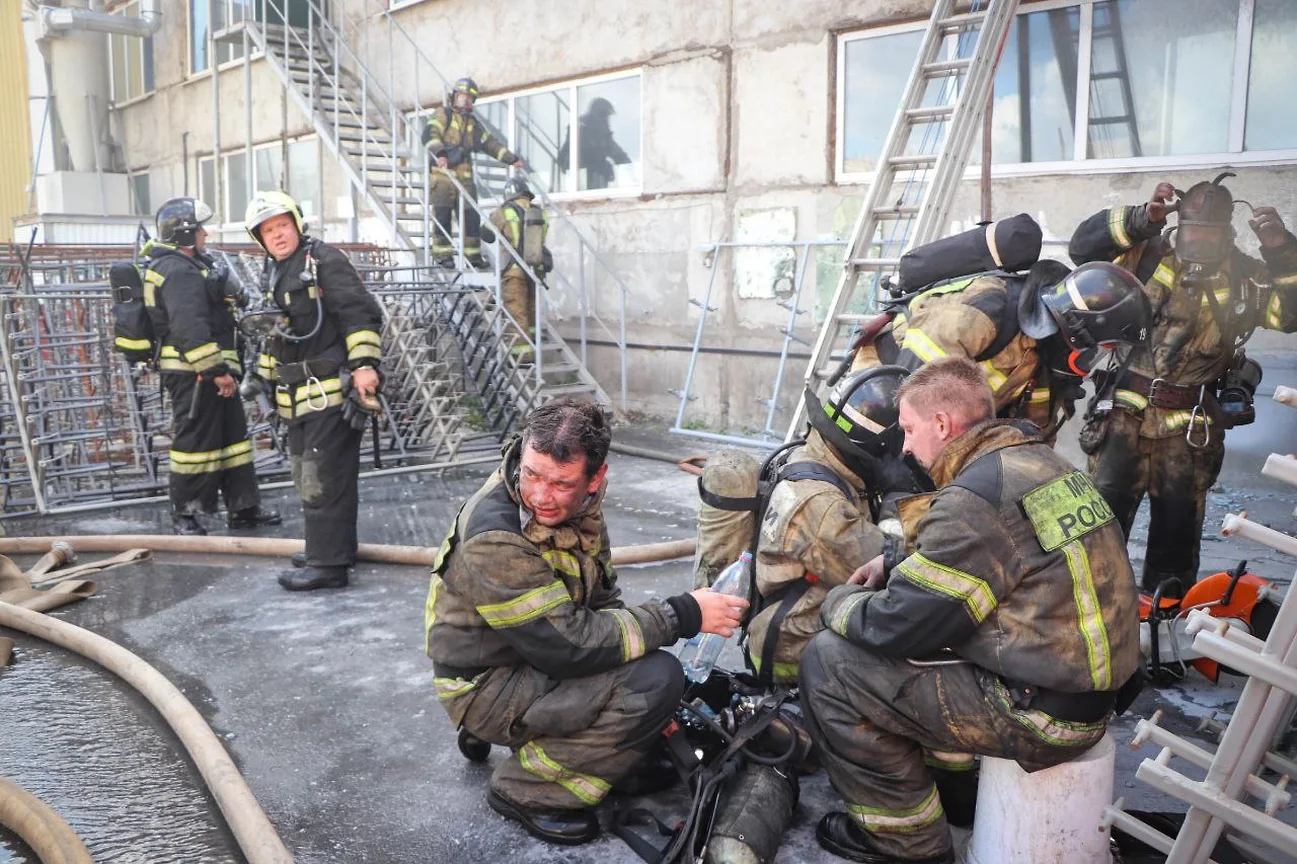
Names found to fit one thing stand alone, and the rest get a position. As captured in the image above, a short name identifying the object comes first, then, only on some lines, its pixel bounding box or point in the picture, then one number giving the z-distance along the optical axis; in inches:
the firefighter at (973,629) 100.7
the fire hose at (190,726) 108.6
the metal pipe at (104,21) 664.4
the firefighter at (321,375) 211.0
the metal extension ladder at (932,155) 242.8
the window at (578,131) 422.0
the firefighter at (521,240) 403.2
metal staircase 369.7
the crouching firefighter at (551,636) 113.3
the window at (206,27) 624.7
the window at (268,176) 592.1
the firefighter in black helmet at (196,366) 240.1
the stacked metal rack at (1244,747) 83.4
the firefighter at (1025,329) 140.9
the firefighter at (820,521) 125.4
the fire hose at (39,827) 106.3
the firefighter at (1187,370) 185.9
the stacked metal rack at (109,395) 276.8
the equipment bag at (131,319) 243.9
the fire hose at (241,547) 224.7
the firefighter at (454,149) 422.6
